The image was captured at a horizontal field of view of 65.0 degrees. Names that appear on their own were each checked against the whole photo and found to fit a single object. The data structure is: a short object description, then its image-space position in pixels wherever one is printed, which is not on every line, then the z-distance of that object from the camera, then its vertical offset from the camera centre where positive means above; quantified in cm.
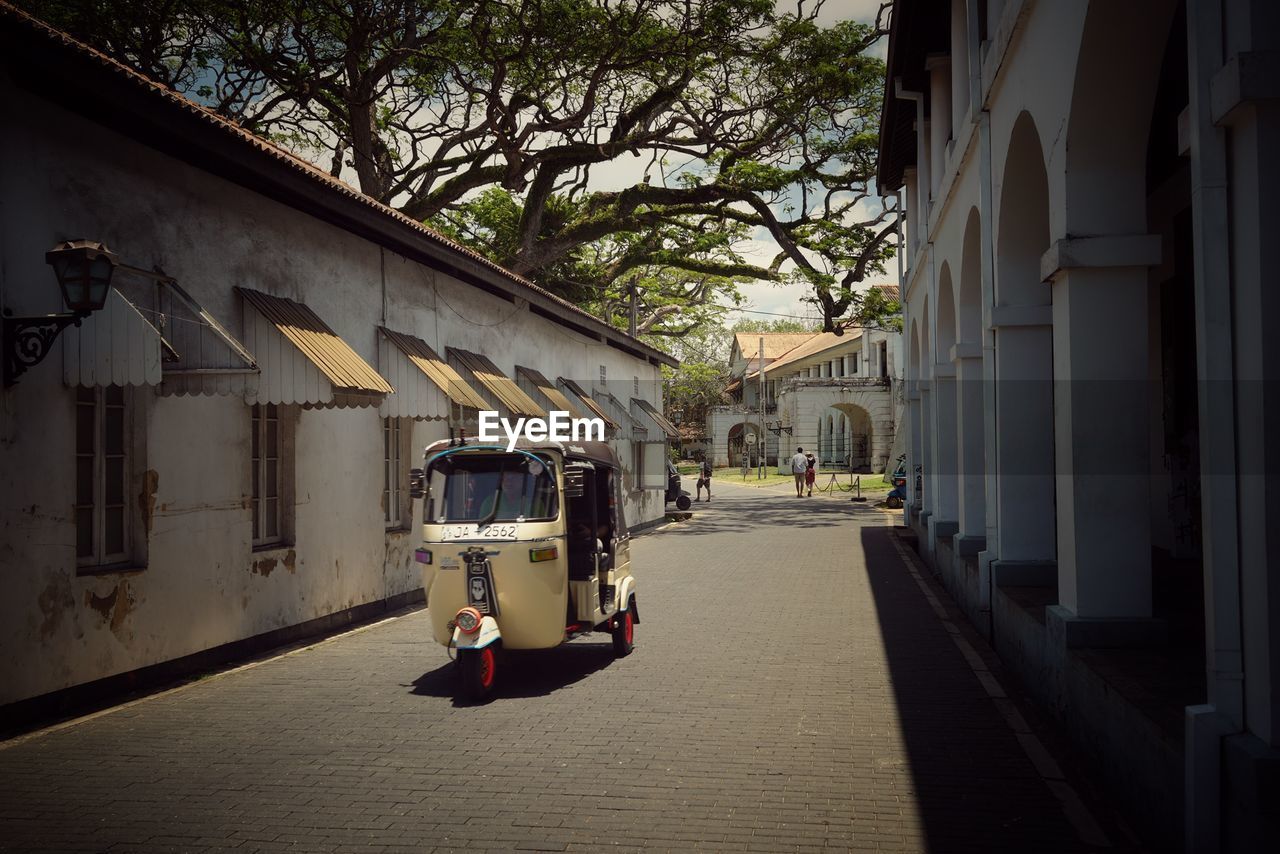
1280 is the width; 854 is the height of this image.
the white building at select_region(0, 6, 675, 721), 739 +58
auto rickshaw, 834 -83
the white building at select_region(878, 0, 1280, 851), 406 +45
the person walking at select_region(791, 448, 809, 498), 3891 -60
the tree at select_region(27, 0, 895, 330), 2022 +800
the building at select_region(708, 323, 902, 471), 5366 +287
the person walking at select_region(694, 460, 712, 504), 3850 -95
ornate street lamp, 696 +110
